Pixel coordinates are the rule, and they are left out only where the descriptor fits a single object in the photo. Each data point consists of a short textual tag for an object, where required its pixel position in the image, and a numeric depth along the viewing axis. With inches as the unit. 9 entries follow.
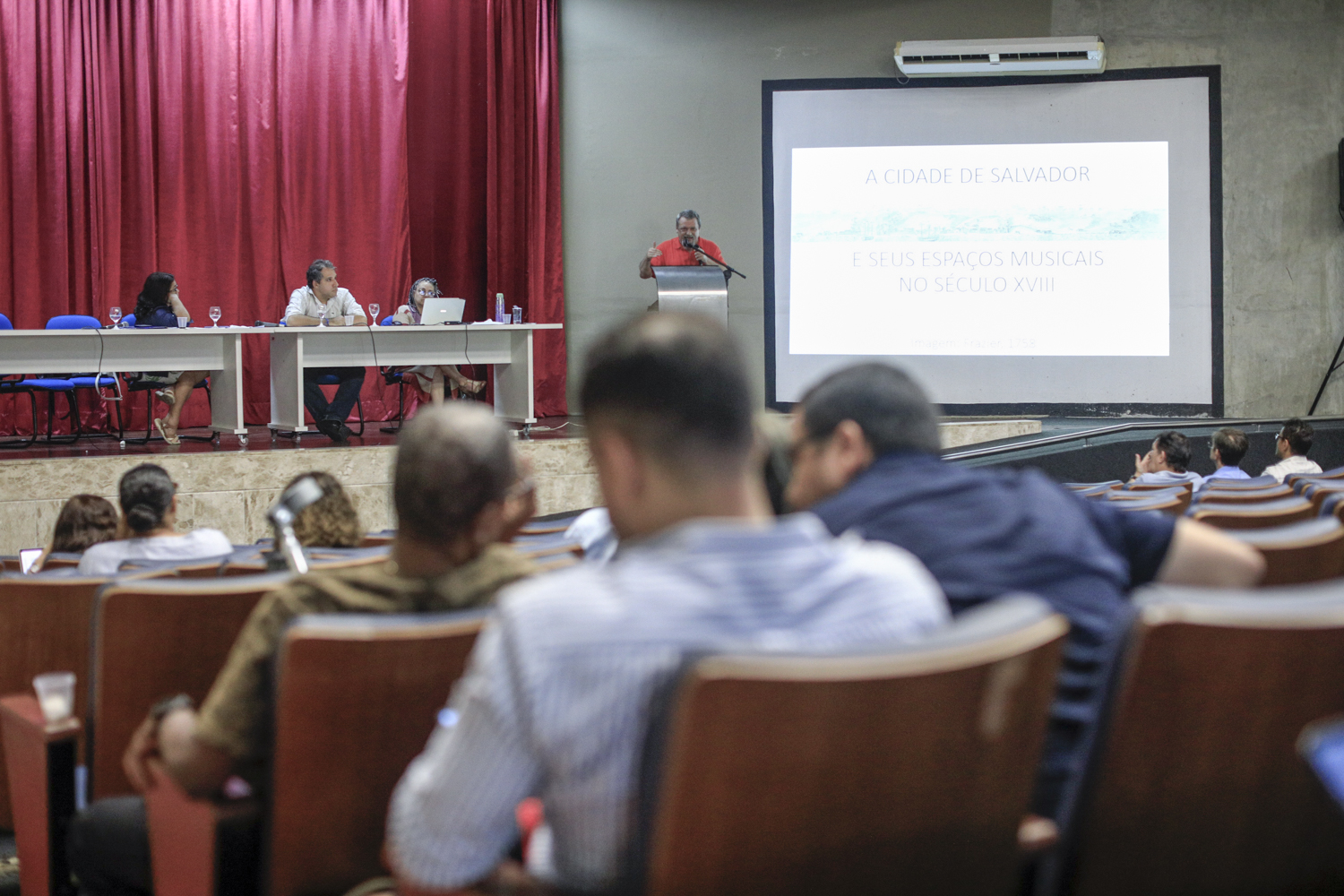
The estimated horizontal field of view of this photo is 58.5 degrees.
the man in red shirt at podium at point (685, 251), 323.3
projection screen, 345.7
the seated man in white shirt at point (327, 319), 279.0
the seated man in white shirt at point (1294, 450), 224.2
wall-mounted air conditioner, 337.1
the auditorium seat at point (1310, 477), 158.3
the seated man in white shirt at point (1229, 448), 218.5
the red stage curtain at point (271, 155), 312.2
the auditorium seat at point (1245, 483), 170.4
